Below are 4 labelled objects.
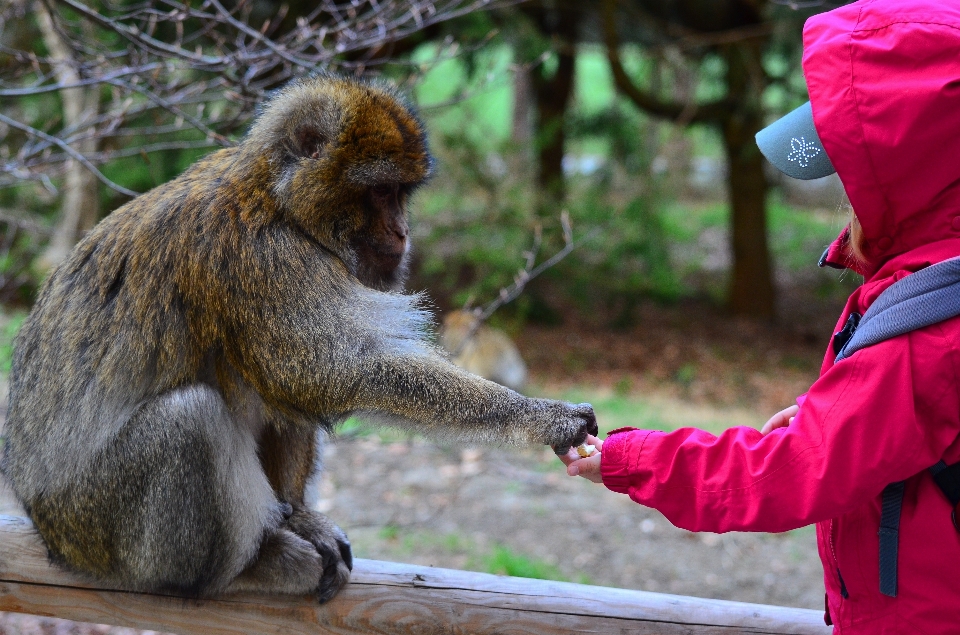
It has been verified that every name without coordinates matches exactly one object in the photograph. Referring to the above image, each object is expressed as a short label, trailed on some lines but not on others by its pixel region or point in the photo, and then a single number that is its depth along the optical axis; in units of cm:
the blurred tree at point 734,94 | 1037
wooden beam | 297
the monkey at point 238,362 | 280
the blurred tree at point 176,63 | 396
